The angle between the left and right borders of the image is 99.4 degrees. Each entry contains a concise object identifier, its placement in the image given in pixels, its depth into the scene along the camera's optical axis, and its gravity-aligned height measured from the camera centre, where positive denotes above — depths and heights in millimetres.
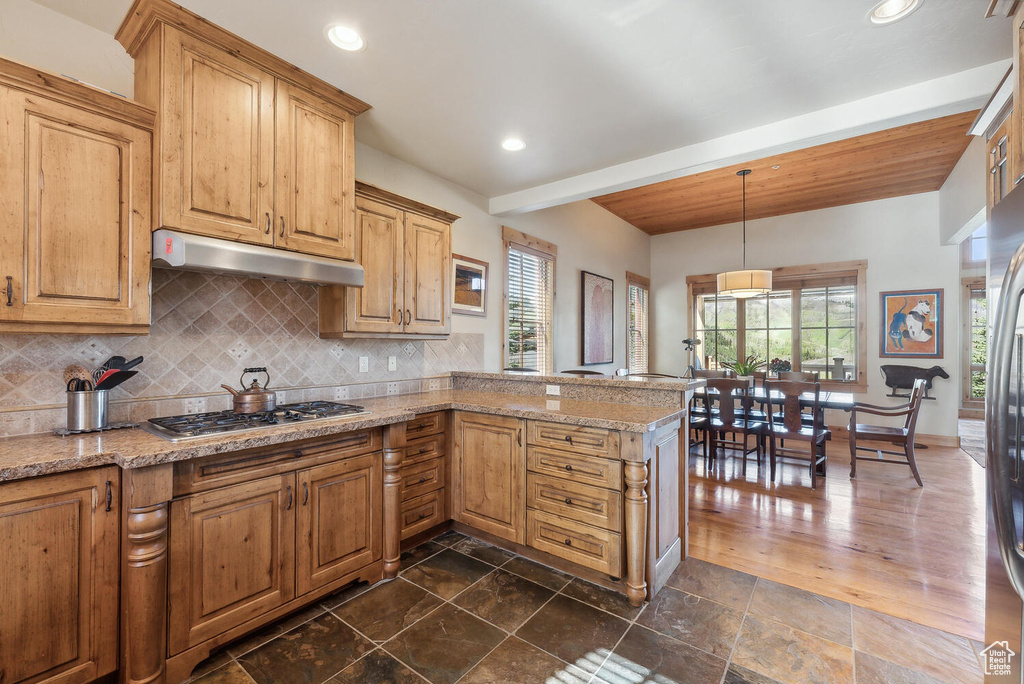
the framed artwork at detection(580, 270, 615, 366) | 5535 +332
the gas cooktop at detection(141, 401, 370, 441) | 1777 -363
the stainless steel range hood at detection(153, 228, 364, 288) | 1810 +383
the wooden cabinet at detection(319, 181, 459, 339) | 2682 +459
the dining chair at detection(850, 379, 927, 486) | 3900 -805
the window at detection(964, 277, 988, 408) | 6234 -26
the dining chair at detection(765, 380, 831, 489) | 3930 -777
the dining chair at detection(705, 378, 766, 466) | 4207 -757
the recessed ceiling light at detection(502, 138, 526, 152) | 3038 +1409
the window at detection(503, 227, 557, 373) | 4414 +451
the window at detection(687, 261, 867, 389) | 5996 +305
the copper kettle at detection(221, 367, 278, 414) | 2195 -294
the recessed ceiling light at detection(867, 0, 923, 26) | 1791 +1407
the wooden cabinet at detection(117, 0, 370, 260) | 1858 +1004
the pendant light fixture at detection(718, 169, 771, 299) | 4715 +682
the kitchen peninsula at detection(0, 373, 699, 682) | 1531 -745
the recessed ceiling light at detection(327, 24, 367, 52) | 1970 +1416
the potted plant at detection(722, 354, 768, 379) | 5354 -302
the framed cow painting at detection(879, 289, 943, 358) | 5438 +252
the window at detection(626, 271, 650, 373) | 6738 +315
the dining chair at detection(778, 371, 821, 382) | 4839 -367
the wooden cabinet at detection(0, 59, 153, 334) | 1544 +513
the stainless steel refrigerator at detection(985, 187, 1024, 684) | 951 -181
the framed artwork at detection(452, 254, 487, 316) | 3787 +511
